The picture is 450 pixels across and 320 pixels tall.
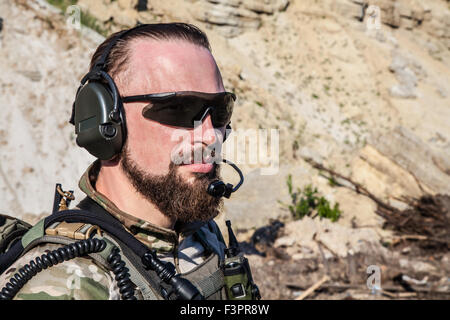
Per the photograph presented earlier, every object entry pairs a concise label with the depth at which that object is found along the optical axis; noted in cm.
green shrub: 330
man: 96
